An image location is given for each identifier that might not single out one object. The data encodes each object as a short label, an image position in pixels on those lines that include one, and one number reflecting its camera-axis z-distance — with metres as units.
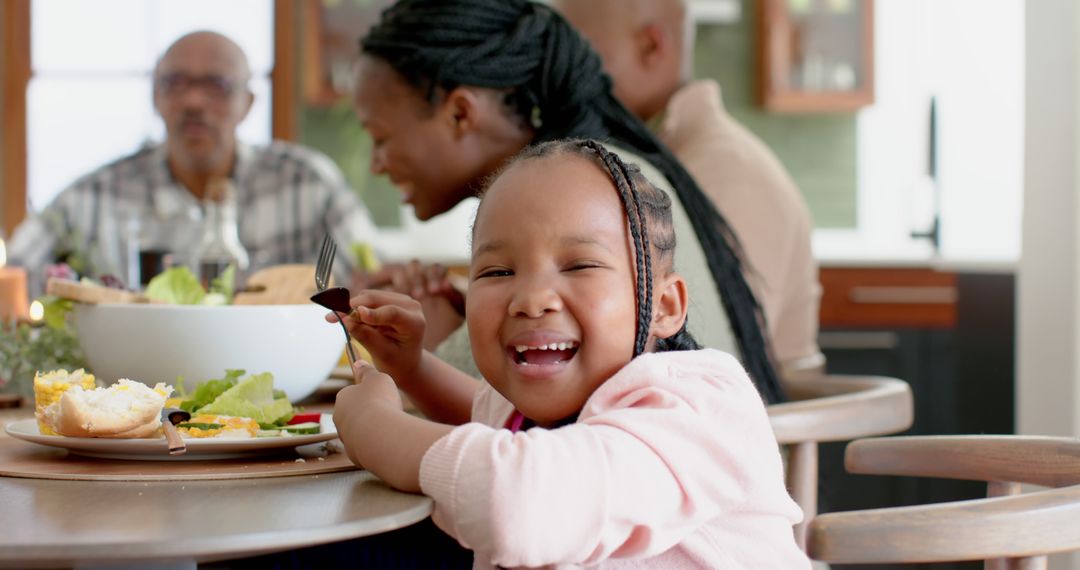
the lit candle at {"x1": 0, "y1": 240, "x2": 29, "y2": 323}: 2.24
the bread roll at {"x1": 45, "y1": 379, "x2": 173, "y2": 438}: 1.54
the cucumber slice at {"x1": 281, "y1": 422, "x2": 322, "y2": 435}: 1.62
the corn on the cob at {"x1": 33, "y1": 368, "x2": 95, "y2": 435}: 1.58
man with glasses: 3.80
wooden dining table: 1.30
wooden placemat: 1.50
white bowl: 1.77
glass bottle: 2.42
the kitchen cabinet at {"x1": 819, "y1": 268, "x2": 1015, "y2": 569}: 4.71
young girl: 1.43
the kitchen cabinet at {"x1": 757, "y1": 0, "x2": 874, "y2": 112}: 6.10
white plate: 1.54
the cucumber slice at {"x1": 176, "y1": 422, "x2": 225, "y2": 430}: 1.59
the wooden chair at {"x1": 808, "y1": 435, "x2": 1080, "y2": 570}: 1.39
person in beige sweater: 2.87
